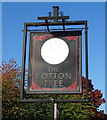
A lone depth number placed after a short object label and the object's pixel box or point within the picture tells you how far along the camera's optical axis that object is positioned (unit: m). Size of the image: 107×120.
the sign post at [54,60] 6.12
